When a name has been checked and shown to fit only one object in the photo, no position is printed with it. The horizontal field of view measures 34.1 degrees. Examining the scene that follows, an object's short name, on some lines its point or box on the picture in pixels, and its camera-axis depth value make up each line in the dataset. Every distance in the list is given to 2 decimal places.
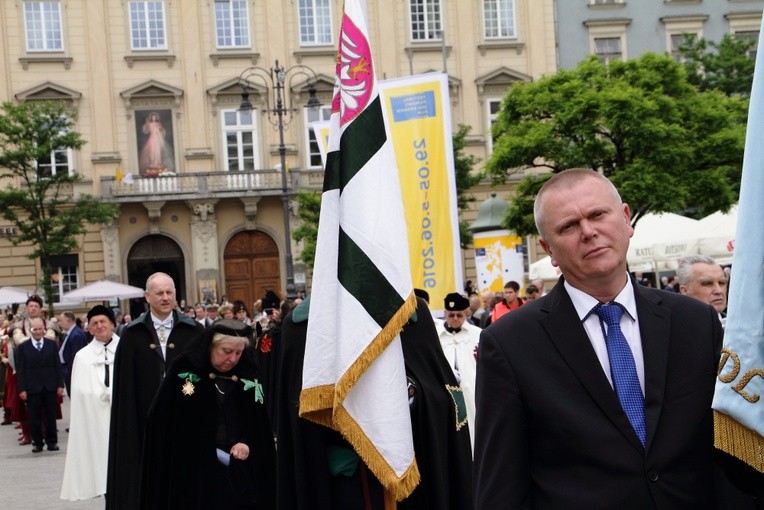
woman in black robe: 8.09
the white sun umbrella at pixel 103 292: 33.97
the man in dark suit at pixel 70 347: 22.42
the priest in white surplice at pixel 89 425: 11.77
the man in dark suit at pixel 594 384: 3.39
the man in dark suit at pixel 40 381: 19.03
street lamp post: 29.34
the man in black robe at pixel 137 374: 9.16
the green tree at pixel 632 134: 31.50
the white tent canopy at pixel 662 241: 21.97
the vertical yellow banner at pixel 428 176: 12.79
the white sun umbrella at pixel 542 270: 26.94
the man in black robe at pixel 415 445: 6.49
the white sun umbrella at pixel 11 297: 34.90
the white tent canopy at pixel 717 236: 20.97
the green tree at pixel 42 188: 39.59
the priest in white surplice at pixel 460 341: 11.77
